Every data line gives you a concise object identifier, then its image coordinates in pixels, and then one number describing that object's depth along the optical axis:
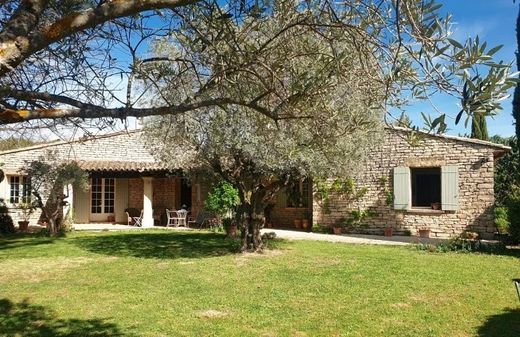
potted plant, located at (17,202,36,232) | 18.58
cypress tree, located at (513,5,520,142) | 13.82
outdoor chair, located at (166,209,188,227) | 20.31
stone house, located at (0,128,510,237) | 15.37
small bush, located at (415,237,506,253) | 12.69
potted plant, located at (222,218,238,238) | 15.71
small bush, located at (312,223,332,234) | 17.91
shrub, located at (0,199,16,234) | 17.83
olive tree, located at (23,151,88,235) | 16.27
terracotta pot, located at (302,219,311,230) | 19.08
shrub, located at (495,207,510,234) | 16.02
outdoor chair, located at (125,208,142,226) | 21.56
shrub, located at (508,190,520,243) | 12.88
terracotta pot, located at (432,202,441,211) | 16.19
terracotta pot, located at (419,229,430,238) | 15.84
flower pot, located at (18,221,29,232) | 18.56
